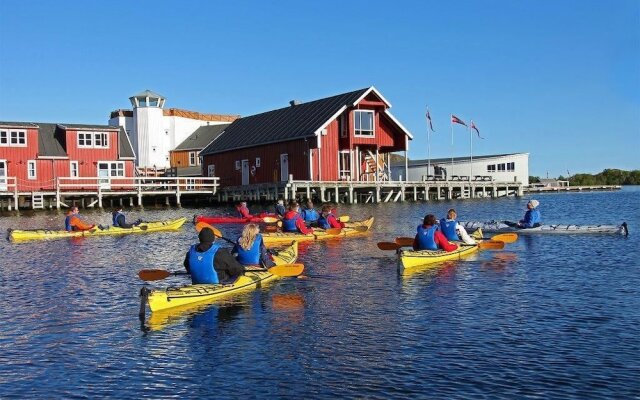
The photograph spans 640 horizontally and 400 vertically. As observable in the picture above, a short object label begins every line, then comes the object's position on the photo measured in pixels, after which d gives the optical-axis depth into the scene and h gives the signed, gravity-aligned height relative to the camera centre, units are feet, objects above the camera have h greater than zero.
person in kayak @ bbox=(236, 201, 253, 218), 111.45 -1.65
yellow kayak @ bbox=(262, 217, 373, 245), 84.35 -4.63
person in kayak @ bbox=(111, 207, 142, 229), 103.44 -2.60
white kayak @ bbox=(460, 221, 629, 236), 88.28 -4.90
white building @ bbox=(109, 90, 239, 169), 262.67 +28.73
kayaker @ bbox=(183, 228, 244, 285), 45.88 -4.17
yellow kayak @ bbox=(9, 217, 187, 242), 93.61 -3.85
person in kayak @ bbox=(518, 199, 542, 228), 91.76 -3.56
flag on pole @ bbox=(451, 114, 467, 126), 216.95 +22.53
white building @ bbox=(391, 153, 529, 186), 257.14 +9.19
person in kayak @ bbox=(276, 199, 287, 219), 110.10 -1.65
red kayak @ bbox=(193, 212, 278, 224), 108.37 -3.09
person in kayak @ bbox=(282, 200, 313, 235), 86.55 -2.97
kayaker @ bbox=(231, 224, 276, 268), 53.57 -4.11
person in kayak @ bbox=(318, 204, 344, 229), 91.50 -2.98
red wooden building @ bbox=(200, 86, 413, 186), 180.86 +14.77
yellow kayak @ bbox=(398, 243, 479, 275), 58.90 -5.57
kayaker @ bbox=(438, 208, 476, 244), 69.62 -3.73
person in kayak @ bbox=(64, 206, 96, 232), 97.76 -2.66
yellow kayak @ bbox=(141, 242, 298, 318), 43.46 -5.92
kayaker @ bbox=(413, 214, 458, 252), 63.36 -4.06
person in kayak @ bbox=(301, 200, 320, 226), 96.27 -2.36
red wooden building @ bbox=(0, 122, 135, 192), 179.42 +13.86
